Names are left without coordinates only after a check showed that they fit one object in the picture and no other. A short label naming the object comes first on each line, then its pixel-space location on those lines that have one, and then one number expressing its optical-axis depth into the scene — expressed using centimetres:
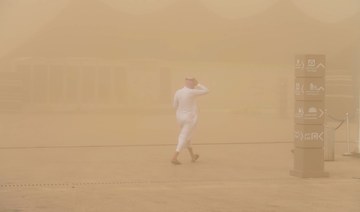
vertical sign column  1286
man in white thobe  1480
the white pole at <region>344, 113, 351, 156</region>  1666
